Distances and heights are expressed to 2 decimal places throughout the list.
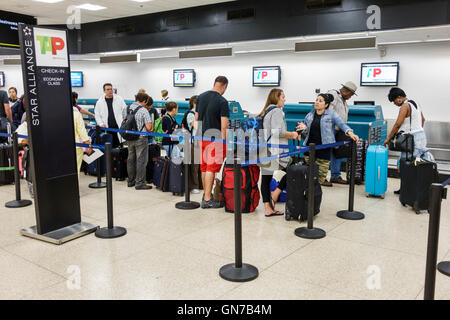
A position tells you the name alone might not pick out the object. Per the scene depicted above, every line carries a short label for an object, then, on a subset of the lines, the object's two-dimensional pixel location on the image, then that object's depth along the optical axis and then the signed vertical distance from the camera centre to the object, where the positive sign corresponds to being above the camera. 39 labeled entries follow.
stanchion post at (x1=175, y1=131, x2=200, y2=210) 5.39 -1.23
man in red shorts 5.06 -0.29
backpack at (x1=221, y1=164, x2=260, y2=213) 4.94 -1.10
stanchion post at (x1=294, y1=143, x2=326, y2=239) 4.15 -1.15
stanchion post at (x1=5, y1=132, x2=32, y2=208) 5.26 -1.18
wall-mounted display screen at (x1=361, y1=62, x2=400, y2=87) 9.46 +0.55
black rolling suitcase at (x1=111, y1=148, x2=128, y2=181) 7.05 -1.09
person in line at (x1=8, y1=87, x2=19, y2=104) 9.40 +0.08
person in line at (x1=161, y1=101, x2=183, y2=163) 6.62 -0.48
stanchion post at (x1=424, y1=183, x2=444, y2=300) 2.55 -0.85
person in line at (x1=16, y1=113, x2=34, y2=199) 5.57 -0.82
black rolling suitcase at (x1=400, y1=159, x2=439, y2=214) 4.95 -1.03
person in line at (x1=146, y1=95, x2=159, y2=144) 6.60 -0.26
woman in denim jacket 5.85 -0.42
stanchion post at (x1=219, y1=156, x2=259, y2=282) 3.22 -1.35
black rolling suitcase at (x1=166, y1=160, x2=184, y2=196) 5.98 -1.16
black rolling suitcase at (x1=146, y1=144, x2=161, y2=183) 6.93 -1.02
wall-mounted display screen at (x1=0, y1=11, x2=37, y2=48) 10.28 +1.73
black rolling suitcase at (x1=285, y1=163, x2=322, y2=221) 4.57 -1.06
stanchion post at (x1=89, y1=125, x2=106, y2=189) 6.57 -1.28
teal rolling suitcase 5.77 -1.02
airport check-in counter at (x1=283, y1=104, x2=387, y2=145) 7.27 -0.43
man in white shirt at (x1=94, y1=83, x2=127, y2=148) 7.55 -0.24
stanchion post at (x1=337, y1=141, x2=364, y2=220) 4.75 -1.34
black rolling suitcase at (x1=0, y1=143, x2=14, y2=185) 6.75 -1.07
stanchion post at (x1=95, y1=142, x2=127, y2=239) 4.18 -1.29
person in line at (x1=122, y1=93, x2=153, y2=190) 6.34 -0.80
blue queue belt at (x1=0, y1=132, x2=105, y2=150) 5.34 -0.61
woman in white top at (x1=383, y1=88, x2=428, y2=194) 5.41 -0.32
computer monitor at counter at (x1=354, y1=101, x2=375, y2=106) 8.52 -0.12
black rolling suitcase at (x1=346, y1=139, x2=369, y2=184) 6.82 -1.06
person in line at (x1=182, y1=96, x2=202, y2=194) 6.21 -1.04
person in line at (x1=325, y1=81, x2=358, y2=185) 6.49 -0.03
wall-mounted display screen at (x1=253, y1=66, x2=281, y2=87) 11.41 +0.59
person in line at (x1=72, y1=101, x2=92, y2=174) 5.52 -0.40
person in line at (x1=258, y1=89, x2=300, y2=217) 4.88 -0.39
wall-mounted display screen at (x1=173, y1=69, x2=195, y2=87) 13.16 +0.64
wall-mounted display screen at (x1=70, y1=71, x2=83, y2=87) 16.11 +0.78
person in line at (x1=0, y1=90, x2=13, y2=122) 8.50 -0.14
